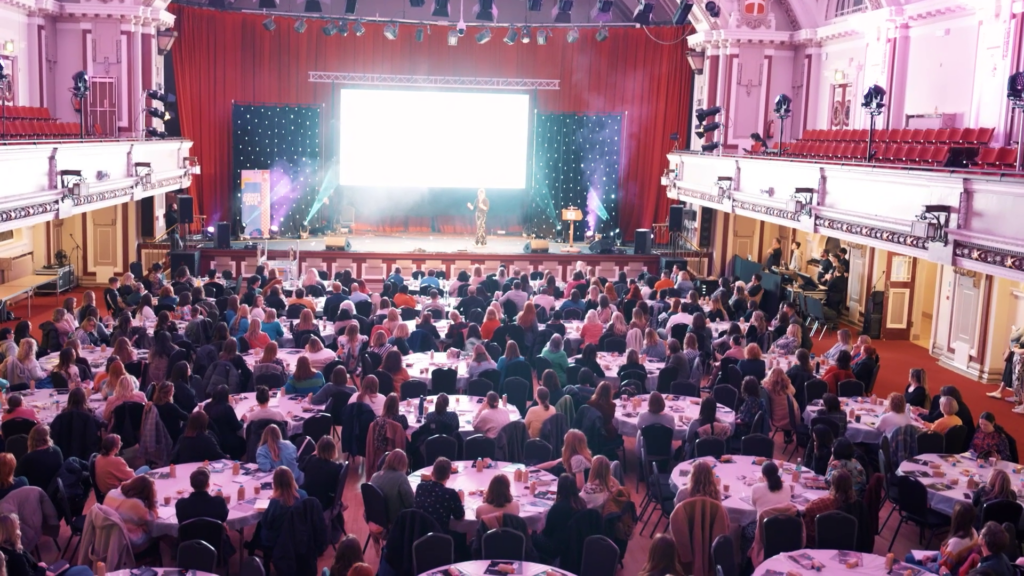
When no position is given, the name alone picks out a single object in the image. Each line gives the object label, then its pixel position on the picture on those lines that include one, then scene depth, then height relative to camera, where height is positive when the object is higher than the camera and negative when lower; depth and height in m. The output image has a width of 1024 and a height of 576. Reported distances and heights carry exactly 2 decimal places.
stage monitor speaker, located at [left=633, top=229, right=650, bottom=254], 23.59 -1.83
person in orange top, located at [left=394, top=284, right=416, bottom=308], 15.51 -2.29
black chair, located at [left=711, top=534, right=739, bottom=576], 6.82 -2.71
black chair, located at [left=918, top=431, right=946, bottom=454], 9.59 -2.63
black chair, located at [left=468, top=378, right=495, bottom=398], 11.10 -2.61
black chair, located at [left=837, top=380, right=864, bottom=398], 11.55 -2.55
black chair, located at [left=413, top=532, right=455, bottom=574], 6.79 -2.77
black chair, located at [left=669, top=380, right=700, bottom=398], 11.35 -2.59
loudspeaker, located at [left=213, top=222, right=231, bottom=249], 22.34 -1.99
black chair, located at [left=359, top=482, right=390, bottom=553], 7.79 -2.83
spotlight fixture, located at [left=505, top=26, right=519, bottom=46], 23.55 +3.11
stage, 22.44 -2.37
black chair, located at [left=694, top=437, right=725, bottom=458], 9.14 -2.62
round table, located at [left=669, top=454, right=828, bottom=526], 8.00 -2.74
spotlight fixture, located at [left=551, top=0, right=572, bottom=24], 21.59 +3.45
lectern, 25.41 -1.32
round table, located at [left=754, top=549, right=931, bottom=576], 6.82 -2.80
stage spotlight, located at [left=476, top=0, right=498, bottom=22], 20.78 +3.28
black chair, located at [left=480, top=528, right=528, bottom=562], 6.93 -2.74
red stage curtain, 25.98 +2.46
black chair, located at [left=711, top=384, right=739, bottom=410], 11.17 -2.61
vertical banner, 26.09 -1.35
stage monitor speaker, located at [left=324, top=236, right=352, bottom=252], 22.86 -2.11
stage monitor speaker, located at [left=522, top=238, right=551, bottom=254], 23.48 -2.06
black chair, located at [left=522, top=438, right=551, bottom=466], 9.10 -2.72
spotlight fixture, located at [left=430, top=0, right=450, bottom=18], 21.14 +3.34
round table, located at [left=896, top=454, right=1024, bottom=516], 8.41 -2.71
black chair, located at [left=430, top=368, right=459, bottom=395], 11.36 -2.61
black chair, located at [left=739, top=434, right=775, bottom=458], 9.20 -2.61
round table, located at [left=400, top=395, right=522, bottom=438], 9.86 -2.69
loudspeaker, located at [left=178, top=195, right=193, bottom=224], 23.39 -1.41
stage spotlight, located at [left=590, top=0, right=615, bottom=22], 21.72 +3.52
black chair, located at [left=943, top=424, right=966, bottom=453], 9.64 -2.61
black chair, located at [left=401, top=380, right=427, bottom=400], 10.77 -2.57
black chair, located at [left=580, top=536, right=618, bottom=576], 6.61 -2.68
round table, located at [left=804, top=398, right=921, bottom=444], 10.22 -2.65
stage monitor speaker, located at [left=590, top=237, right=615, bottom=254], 23.81 -2.03
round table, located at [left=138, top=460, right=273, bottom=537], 7.30 -2.75
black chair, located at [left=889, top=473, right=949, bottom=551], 8.50 -2.91
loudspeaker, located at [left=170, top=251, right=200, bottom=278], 21.23 -2.44
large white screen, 27.08 +0.59
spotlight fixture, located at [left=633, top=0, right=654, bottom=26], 20.91 +3.34
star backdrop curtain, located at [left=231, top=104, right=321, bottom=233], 26.39 +0.03
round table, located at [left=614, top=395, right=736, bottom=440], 10.14 -2.65
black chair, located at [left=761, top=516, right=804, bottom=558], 7.32 -2.75
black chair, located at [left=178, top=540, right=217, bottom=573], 6.50 -2.72
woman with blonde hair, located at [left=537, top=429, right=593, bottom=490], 8.38 -2.52
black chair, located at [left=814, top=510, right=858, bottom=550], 7.41 -2.72
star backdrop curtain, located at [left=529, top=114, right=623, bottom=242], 27.62 -0.18
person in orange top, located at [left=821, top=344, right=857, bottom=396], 11.84 -2.45
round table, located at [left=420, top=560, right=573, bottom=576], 6.61 -2.81
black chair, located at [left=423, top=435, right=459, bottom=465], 8.89 -2.66
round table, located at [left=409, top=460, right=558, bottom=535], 7.69 -2.77
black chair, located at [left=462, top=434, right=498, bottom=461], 8.91 -2.65
